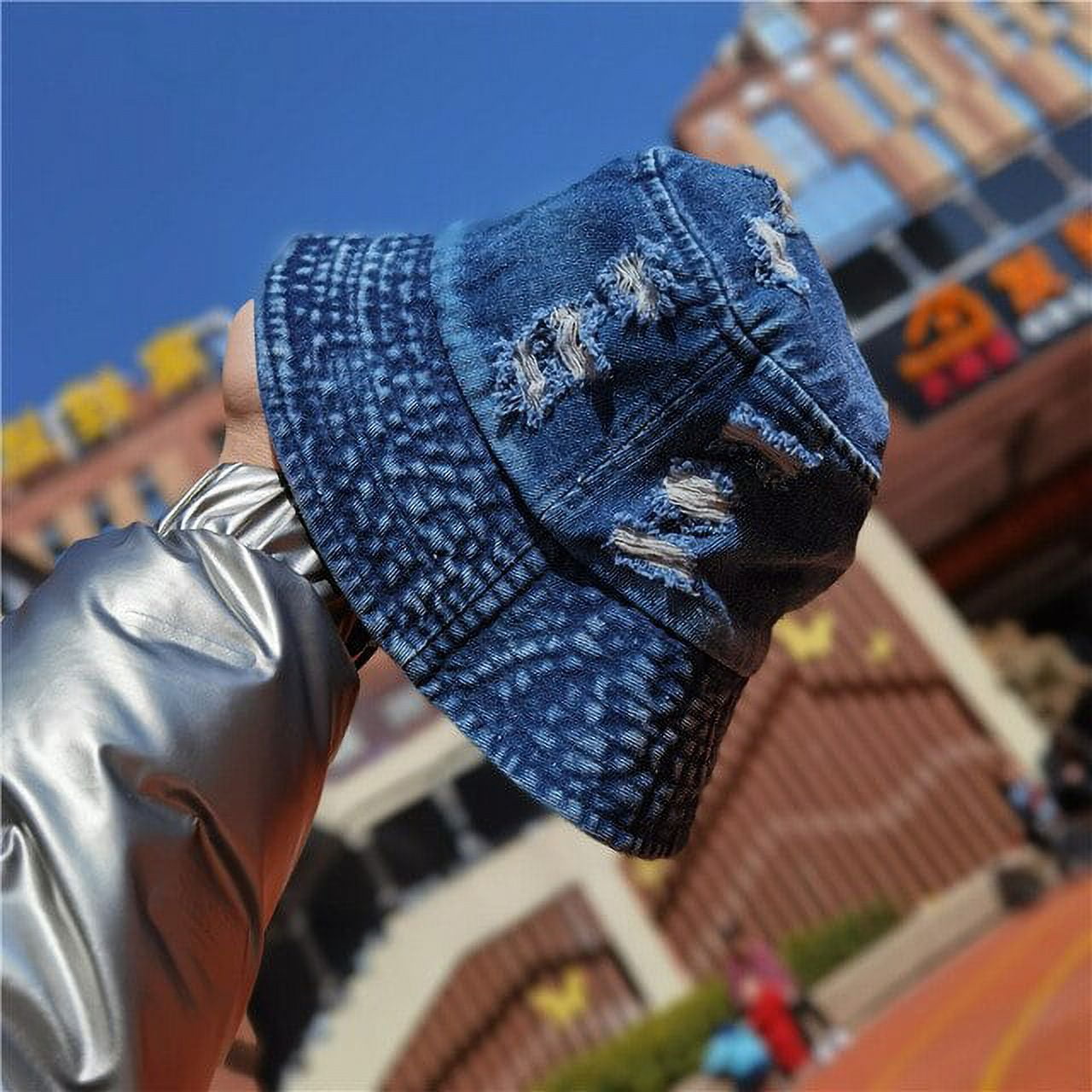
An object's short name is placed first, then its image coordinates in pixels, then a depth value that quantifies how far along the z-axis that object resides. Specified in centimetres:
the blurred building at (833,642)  758
